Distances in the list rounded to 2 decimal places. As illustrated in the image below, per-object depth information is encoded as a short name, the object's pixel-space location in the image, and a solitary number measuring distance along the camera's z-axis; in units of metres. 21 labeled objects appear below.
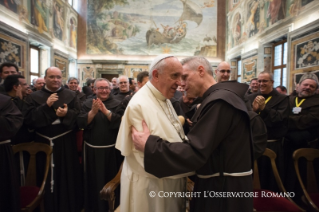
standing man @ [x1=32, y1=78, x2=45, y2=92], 6.05
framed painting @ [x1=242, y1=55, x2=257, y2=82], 11.38
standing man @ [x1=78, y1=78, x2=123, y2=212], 3.53
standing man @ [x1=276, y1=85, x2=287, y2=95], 7.13
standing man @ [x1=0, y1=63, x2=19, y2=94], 4.21
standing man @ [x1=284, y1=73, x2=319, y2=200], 3.68
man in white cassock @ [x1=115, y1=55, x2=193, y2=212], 1.69
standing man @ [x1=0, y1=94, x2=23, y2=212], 2.54
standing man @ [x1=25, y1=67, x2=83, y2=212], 3.31
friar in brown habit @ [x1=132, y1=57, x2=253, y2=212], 1.46
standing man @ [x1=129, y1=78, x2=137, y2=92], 7.70
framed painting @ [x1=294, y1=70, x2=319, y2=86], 7.79
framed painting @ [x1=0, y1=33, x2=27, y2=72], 7.50
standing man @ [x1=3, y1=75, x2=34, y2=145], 3.44
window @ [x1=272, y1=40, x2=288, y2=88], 9.36
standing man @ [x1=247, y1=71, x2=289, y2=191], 3.67
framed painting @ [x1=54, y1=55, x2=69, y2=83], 12.23
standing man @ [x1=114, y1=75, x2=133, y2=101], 5.76
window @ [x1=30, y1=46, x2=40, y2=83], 10.31
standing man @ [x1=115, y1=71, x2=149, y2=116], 3.94
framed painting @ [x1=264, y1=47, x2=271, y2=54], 10.46
